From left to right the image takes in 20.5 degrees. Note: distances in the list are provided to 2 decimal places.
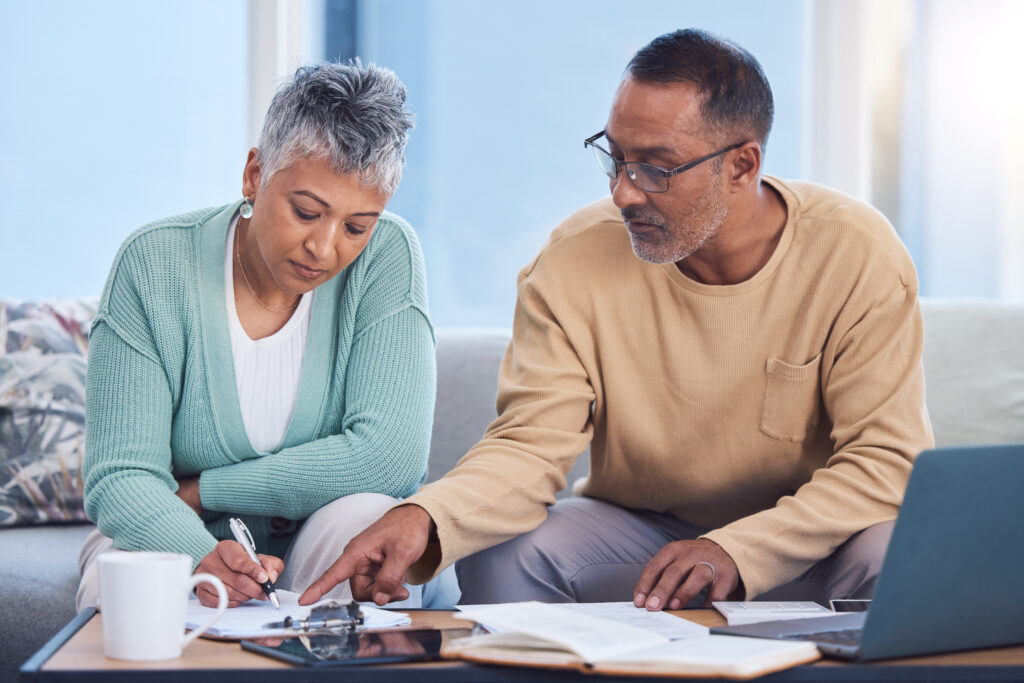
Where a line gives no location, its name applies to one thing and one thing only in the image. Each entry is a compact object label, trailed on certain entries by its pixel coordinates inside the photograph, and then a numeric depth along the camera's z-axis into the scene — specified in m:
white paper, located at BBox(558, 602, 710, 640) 3.56
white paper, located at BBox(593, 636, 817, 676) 3.40
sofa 4.58
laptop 3.45
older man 3.97
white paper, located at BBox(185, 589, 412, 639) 3.55
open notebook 3.40
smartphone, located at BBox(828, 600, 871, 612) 3.69
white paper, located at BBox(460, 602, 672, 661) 3.43
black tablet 3.45
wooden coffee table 3.42
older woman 3.97
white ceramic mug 3.45
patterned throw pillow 4.54
